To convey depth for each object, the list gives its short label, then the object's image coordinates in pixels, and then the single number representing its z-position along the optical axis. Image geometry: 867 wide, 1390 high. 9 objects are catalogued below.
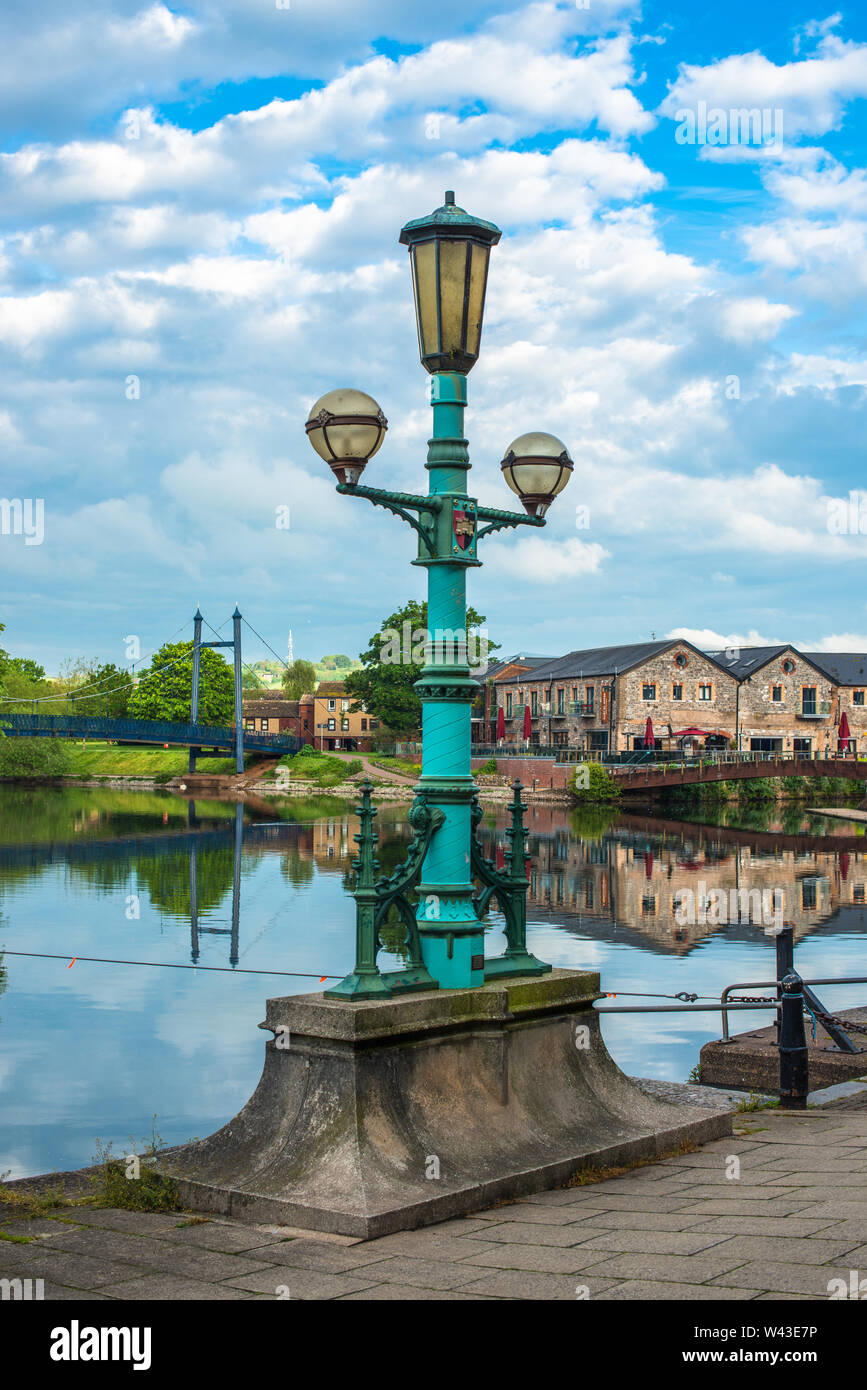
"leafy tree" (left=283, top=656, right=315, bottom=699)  147.75
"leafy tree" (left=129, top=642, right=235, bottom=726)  100.88
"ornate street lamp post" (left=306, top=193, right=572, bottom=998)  6.66
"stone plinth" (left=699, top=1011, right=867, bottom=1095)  9.74
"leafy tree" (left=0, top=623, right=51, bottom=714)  96.94
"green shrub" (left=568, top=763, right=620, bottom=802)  66.12
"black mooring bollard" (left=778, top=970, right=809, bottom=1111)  8.75
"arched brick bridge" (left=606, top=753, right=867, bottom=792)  64.94
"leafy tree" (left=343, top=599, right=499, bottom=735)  80.19
